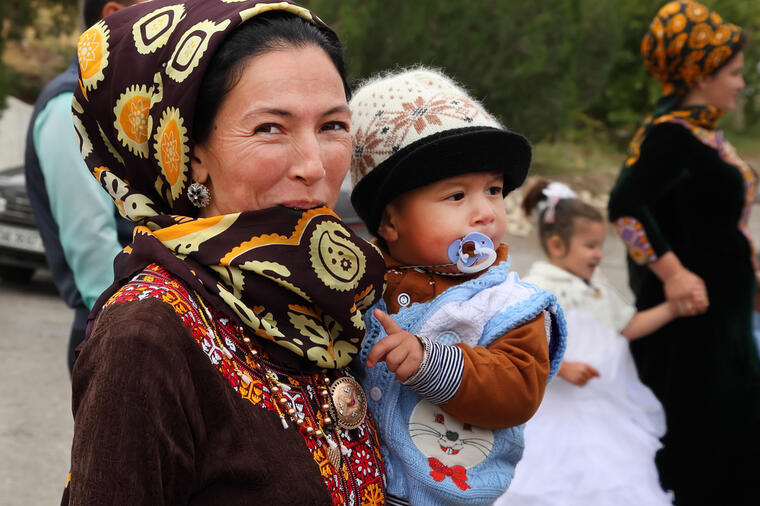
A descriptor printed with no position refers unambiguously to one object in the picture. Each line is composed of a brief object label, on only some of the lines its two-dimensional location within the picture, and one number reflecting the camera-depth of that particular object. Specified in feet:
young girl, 11.59
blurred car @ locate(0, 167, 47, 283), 27.81
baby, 5.76
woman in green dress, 13.47
